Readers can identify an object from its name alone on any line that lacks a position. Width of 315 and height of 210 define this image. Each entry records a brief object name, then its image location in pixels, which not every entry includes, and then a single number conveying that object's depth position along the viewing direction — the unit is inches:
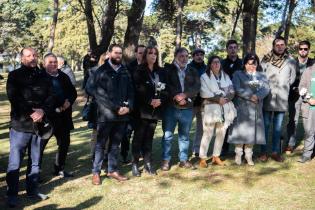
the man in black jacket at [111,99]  268.7
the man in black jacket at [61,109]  277.1
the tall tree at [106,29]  622.5
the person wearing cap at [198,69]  323.6
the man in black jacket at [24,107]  234.7
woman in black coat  284.1
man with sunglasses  327.6
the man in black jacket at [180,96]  293.6
